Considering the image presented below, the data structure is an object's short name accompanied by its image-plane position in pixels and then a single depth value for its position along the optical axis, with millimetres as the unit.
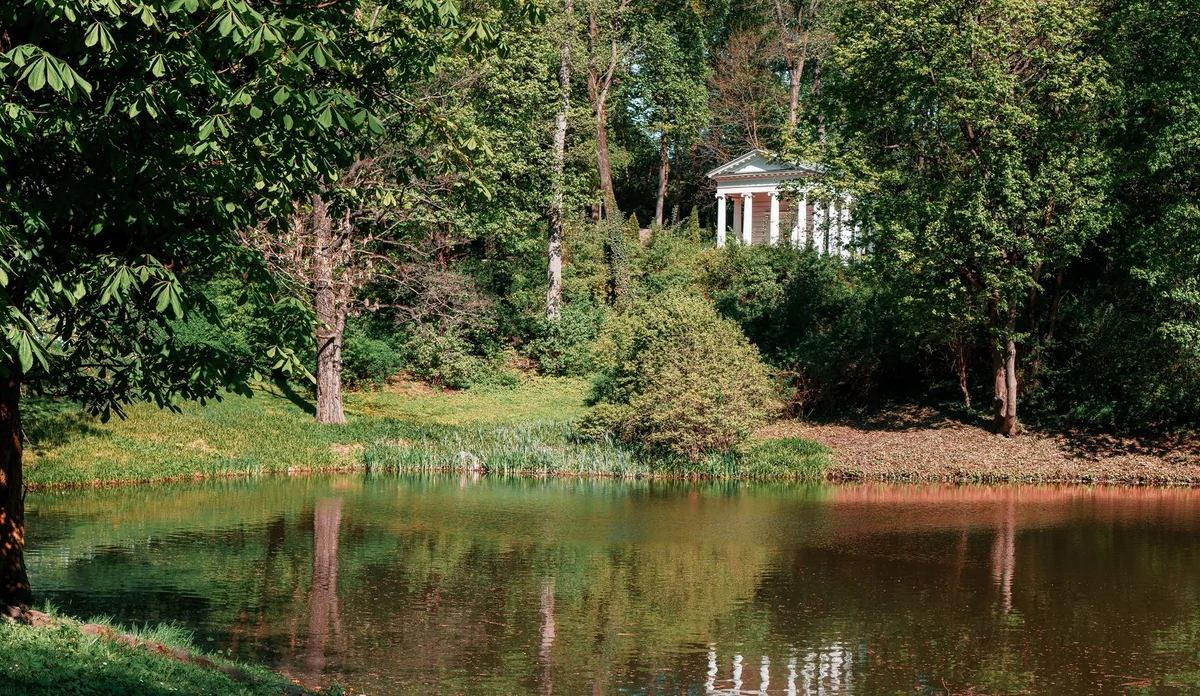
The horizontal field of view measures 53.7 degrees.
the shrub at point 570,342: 38688
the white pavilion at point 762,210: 43594
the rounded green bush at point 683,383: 26000
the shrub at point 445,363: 35750
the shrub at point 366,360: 35375
